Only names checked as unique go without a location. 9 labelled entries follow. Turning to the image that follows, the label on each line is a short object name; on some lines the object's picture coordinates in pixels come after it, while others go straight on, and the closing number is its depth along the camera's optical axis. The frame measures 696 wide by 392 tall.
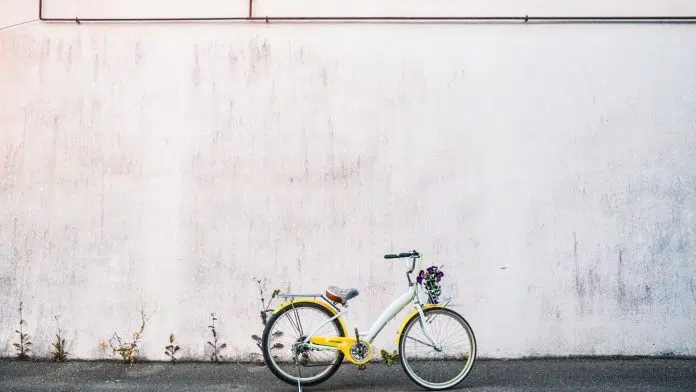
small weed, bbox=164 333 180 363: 6.82
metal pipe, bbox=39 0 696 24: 6.88
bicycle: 5.86
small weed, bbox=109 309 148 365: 6.81
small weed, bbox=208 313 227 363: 6.80
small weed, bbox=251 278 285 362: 6.74
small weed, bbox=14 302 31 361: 6.84
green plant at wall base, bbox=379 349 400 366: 6.07
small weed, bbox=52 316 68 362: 6.84
